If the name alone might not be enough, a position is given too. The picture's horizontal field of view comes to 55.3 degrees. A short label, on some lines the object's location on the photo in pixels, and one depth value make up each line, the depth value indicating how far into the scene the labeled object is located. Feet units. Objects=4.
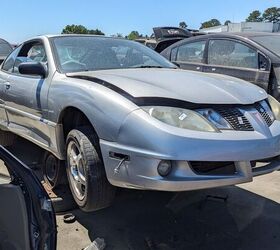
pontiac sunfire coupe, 5.66
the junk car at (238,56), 11.79
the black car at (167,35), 17.75
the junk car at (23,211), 4.12
